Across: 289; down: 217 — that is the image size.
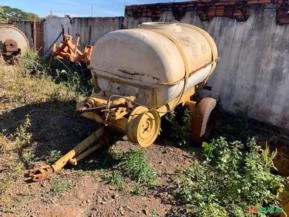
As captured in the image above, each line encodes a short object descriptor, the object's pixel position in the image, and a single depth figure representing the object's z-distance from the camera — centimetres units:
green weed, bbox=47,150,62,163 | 320
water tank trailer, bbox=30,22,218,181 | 309
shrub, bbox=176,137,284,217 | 259
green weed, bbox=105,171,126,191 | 287
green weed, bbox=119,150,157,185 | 299
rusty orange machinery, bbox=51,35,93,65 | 585
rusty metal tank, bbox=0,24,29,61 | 736
